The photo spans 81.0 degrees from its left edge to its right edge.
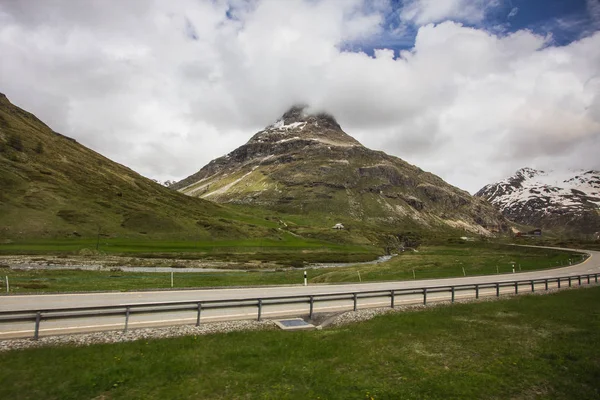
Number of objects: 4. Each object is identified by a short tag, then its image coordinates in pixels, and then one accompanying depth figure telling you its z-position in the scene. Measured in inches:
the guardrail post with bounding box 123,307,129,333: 737.4
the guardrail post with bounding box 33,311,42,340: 648.4
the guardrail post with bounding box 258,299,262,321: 861.8
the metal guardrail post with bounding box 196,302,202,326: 794.2
